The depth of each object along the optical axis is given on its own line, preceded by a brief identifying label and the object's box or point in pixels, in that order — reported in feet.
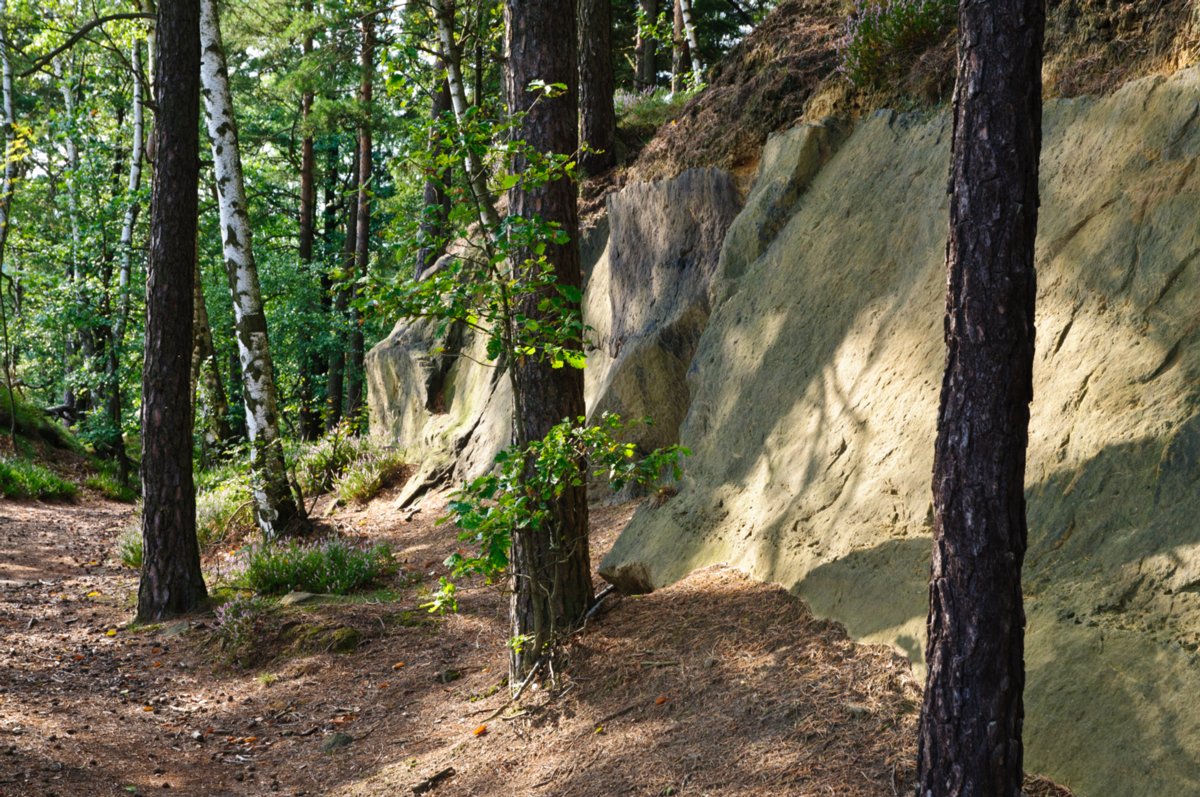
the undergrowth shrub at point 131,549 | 33.42
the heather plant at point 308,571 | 27.81
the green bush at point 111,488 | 53.52
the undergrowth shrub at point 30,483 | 46.70
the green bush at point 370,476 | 44.09
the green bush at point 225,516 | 35.94
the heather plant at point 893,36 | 23.66
